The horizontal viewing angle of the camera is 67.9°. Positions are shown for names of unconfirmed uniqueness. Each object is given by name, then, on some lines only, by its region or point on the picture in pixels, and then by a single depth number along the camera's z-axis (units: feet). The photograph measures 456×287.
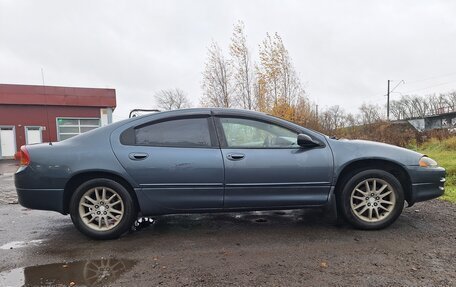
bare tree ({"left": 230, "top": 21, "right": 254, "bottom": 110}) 57.67
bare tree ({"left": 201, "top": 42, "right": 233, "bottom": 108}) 61.46
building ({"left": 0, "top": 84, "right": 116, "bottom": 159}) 74.38
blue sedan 12.75
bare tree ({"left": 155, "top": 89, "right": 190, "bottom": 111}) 212.64
